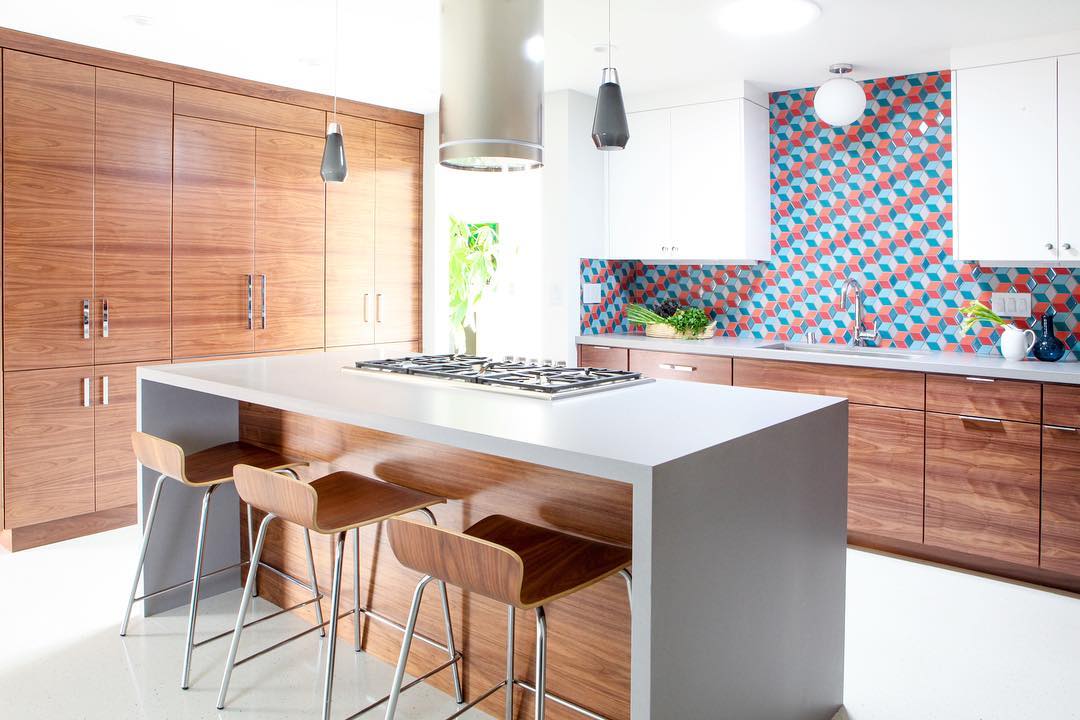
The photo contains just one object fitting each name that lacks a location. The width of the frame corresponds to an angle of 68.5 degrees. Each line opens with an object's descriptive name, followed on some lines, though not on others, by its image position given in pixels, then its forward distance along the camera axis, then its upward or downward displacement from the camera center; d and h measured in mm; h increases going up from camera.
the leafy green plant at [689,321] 4445 +178
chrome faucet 4184 +176
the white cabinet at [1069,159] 3271 +812
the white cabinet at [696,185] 4227 +931
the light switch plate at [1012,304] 3691 +231
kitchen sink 3852 +7
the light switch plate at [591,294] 4711 +353
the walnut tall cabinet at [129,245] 3500 +541
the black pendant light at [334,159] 3145 +765
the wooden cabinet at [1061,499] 3072 -567
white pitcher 3521 +43
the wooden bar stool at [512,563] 1562 -458
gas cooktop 2266 -70
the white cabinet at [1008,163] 3350 +827
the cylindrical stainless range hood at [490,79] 2568 +894
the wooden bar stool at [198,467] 2439 -384
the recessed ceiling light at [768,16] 3021 +1325
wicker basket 4498 +118
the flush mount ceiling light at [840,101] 3754 +1198
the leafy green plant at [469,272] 6320 +641
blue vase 3471 +39
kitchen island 1497 -371
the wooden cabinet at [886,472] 3449 -528
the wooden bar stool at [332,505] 2014 -420
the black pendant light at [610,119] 2305 +679
